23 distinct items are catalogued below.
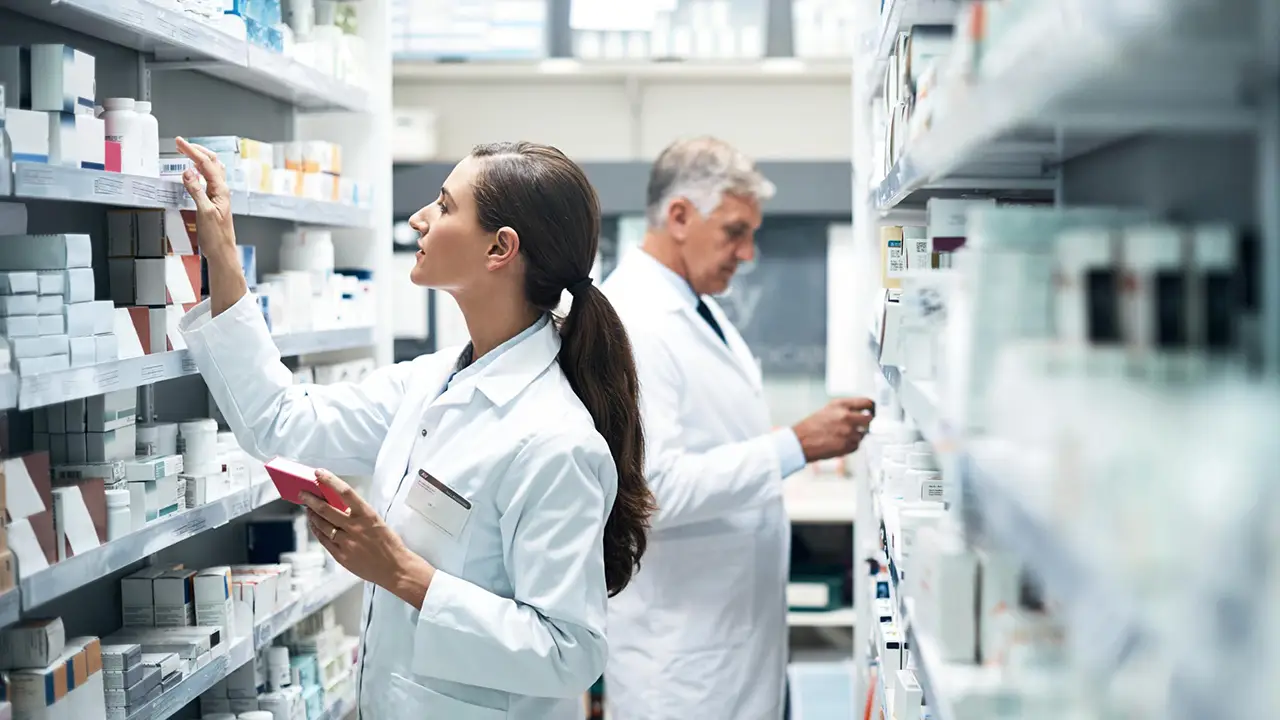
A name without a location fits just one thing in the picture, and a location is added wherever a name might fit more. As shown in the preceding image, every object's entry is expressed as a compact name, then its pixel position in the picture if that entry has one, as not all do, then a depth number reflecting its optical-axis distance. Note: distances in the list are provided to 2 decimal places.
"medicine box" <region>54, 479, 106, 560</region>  1.92
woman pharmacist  1.97
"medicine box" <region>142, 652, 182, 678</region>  2.19
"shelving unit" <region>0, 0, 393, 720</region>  1.92
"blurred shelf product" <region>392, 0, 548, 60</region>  4.61
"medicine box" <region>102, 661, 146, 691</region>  2.10
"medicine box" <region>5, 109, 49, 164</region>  1.73
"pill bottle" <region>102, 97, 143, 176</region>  2.08
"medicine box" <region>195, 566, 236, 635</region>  2.45
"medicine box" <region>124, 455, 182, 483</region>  2.16
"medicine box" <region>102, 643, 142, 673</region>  2.11
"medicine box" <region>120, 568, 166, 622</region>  2.45
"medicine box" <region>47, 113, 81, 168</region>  1.86
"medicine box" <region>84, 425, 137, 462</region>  2.14
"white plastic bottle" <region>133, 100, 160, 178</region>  2.14
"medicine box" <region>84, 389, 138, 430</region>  2.14
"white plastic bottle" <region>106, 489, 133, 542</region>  2.07
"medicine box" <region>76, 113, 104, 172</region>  1.92
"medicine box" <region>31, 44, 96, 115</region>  1.87
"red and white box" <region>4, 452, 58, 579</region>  1.79
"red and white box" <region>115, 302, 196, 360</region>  2.12
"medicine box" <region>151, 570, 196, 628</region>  2.44
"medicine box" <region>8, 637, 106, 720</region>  1.86
